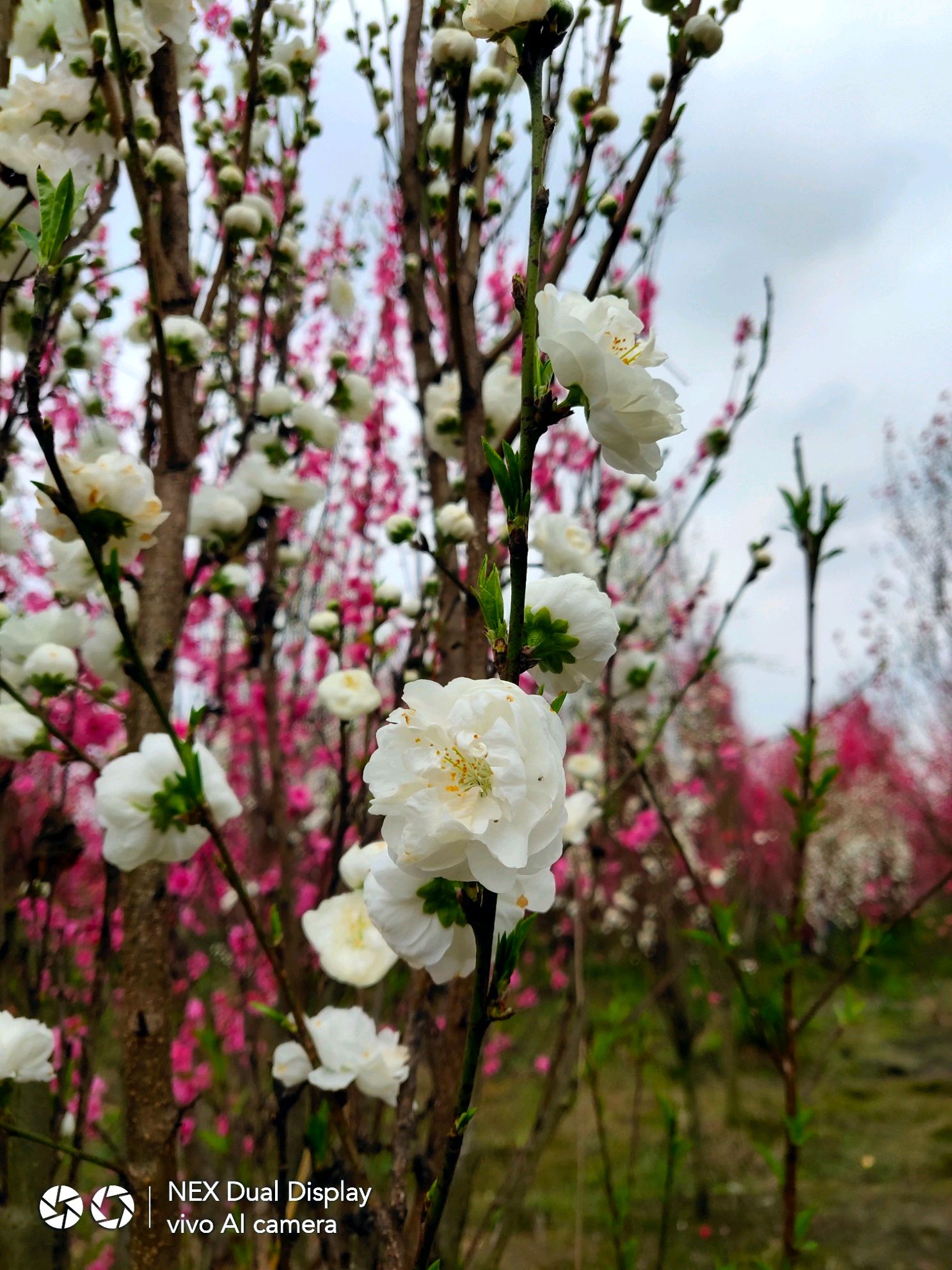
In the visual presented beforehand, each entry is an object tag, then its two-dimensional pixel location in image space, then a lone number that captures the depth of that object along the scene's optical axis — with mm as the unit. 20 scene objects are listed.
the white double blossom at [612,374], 247
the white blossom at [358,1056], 357
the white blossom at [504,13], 268
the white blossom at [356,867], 408
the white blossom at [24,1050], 343
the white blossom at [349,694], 523
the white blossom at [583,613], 255
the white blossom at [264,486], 570
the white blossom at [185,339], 489
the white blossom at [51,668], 454
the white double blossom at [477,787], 223
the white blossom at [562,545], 485
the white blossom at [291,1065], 365
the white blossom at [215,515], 550
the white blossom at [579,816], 644
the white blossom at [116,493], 369
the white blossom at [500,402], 544
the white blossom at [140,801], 346
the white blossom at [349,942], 405
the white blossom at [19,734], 409
